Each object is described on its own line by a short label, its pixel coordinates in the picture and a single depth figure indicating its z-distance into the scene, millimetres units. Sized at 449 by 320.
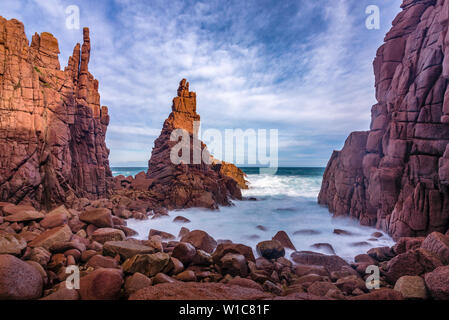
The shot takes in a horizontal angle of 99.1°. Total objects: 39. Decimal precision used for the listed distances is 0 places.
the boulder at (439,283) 3602
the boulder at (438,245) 5116
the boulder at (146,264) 4172
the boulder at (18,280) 2936
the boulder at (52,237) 4980
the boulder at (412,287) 3785
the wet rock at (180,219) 13680
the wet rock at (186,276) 4406
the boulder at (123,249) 4887
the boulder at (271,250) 7023
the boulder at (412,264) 4863
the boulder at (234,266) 5047
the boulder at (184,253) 5312
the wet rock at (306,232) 11219
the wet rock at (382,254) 6925
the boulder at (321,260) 6429
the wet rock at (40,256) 4254
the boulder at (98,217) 7548
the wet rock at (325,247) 8477
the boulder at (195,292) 3010
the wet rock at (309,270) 5707
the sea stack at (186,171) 18250
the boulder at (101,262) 4516
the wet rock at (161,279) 3840
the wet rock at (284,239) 8605
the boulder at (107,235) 6344
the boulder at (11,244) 4015
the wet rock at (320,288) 4125
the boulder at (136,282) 3581
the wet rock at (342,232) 10812
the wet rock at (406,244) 6565
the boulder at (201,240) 7473
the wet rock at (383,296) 3009
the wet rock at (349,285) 4480
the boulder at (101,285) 3322
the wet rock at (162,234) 9211
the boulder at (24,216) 6359
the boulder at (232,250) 5738
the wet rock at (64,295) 2945
